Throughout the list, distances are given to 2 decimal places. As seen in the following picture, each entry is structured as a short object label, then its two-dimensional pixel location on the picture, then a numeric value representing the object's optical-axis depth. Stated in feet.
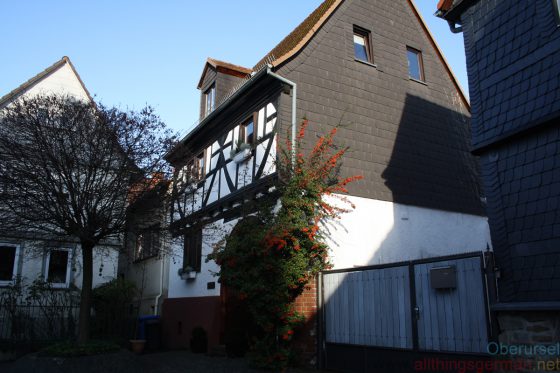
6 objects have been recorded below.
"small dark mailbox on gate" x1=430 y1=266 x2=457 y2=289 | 23.76
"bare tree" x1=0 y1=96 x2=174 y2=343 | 30.86
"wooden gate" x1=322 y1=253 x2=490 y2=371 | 22.88
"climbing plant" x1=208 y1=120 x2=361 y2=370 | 30.32
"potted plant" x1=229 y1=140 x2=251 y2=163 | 41.98
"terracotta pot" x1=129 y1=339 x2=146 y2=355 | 44.62
